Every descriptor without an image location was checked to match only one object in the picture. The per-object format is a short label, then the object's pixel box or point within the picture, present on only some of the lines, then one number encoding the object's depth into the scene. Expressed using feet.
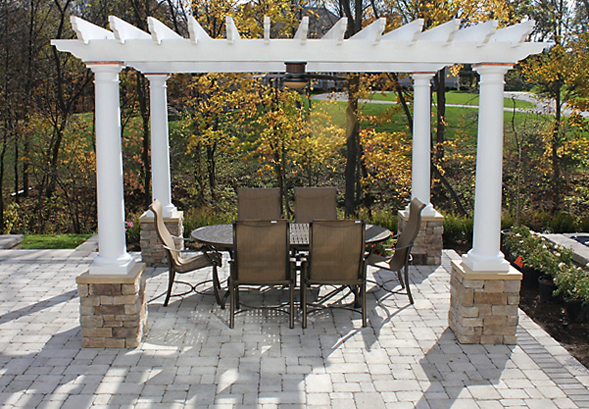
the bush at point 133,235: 28.09
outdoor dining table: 18.13
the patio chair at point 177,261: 18.02
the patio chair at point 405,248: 18.39
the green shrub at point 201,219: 28.17
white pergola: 14.19
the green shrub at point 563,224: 29.07
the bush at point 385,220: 28.54
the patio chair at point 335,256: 16.12
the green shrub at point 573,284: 17.51
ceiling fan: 15.06
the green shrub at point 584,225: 28.86
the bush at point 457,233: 27.91
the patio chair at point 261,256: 16.14
